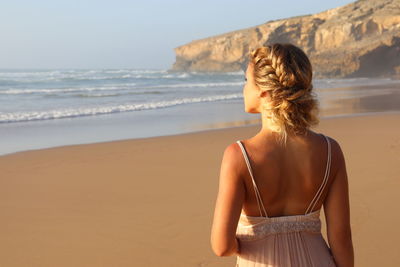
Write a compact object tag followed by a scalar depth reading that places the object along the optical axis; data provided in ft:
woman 4.79
